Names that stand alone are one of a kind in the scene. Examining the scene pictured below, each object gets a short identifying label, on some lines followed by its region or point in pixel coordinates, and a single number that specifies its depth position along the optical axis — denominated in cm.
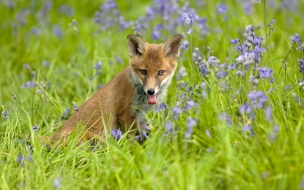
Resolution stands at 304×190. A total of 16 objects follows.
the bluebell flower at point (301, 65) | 955
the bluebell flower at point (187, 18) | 1023
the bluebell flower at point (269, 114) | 754
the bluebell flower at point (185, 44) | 1284
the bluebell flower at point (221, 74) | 934
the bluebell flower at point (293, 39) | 943
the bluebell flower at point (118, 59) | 1387
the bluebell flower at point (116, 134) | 972
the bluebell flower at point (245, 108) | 790
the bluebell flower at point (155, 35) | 1437
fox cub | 1092
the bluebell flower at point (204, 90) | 866
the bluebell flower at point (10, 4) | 1675
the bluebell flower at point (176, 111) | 845
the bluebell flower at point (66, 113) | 1187
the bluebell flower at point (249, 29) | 923
